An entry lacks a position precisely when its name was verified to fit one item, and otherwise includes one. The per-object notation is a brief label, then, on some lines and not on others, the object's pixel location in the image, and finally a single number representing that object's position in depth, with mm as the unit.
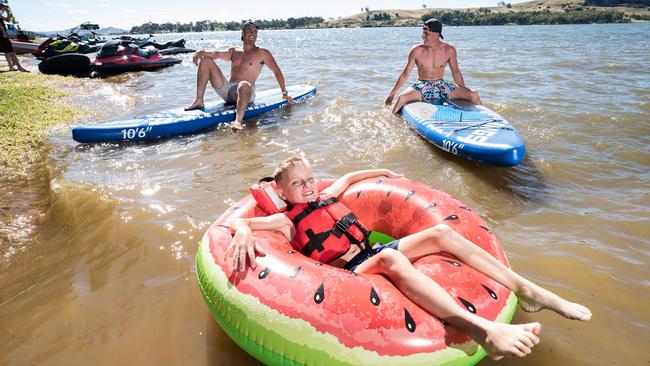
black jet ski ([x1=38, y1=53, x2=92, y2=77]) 12211
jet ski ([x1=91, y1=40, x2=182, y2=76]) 13031
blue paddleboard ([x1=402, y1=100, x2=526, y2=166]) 4230
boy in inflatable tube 1838
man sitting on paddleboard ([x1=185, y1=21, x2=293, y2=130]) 6723
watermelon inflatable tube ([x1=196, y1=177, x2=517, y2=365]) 1809
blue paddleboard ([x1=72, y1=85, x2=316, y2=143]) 5781
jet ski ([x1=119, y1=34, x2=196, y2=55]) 18172
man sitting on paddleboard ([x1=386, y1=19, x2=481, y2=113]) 6371
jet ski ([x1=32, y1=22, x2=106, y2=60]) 14852
